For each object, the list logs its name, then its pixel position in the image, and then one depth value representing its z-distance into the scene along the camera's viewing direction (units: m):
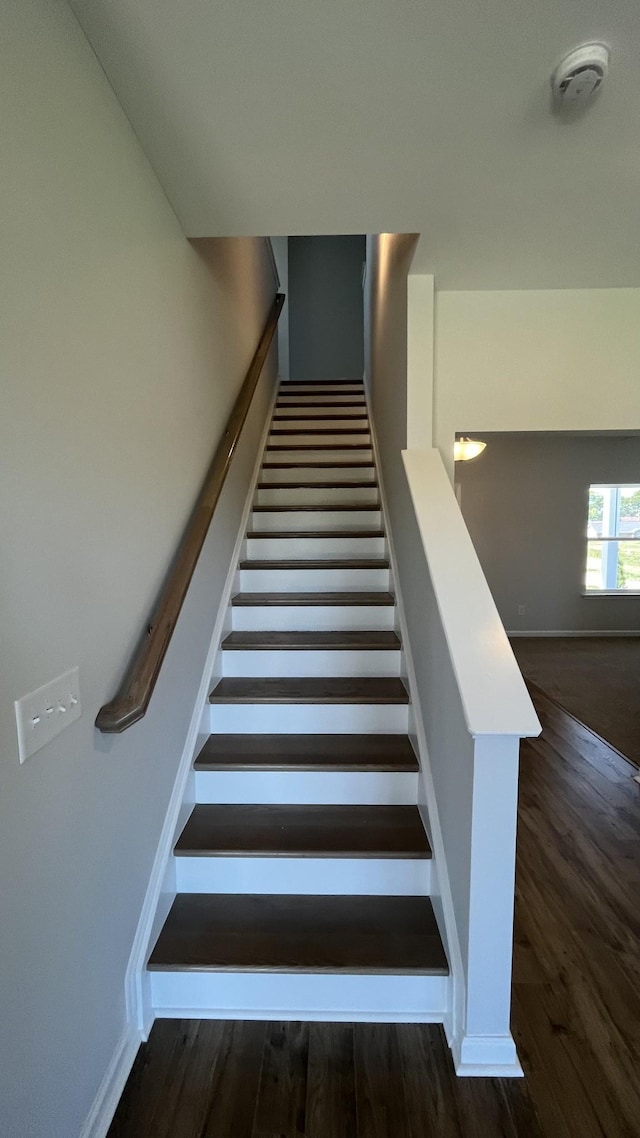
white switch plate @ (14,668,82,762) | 1.00
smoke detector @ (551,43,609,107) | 1.18
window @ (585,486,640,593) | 6.66
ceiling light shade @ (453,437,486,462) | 3.77
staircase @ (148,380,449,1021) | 1.55
